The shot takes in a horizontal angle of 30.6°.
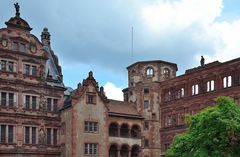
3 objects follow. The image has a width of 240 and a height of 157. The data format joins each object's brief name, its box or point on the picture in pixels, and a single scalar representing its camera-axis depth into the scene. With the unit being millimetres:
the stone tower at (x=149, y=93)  77250
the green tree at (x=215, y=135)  40531
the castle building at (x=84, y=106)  61812
